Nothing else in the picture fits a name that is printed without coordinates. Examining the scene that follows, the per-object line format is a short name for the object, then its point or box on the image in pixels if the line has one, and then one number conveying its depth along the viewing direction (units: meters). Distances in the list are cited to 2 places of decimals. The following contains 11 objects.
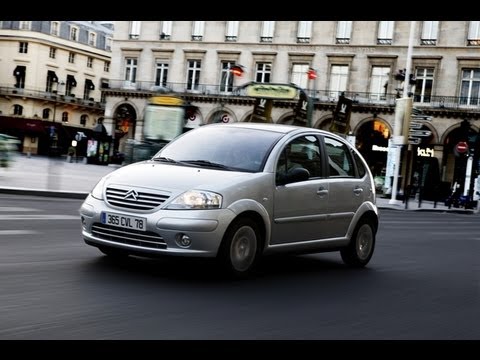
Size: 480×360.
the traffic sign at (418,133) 32.31
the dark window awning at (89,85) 82.38
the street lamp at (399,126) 32.31
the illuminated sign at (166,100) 25.66
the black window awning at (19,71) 74.06
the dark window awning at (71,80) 79.64
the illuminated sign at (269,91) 24.60
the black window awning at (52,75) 76.56
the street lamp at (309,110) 27.33
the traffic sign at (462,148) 37.20
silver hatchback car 6.83
